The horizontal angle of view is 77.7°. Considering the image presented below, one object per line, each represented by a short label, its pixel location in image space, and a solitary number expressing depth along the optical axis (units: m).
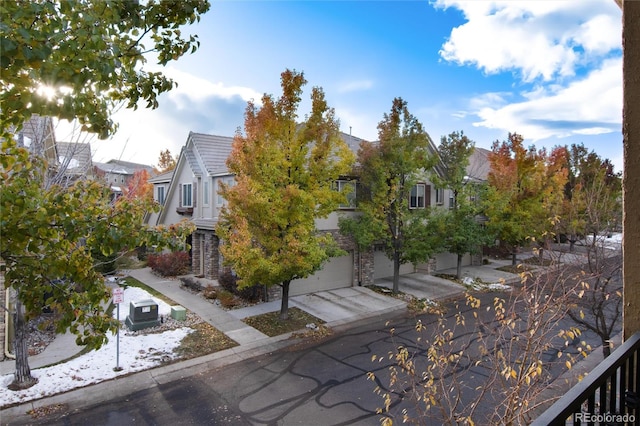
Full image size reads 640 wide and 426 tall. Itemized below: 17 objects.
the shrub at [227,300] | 14.85
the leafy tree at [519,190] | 21.33
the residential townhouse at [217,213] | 17.75
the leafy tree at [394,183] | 16.30
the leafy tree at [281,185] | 12.03
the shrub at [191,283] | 17.31
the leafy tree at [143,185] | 23.88
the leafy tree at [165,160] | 47.81
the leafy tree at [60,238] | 3.38
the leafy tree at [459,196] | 18.55
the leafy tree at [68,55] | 2.64
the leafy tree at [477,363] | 3.91
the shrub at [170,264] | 20.14
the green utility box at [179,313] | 13.20
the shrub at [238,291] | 15.70
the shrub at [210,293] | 15.89
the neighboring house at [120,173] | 46.70
